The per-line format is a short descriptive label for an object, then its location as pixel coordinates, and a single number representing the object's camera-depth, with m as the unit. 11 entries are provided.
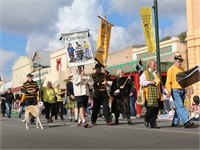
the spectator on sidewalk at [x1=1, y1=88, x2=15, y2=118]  22.03
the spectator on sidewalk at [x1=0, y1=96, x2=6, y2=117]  24.25
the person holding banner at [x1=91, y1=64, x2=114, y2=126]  10.77
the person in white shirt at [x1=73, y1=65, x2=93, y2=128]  10.77
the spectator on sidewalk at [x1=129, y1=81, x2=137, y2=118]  16.42
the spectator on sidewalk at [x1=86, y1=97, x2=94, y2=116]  20.90
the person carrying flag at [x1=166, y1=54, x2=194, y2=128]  9.09
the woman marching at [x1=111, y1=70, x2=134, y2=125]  11.04
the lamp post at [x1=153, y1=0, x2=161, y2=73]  15.81
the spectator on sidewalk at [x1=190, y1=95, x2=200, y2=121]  12.85
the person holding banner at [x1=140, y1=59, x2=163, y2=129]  9.40
